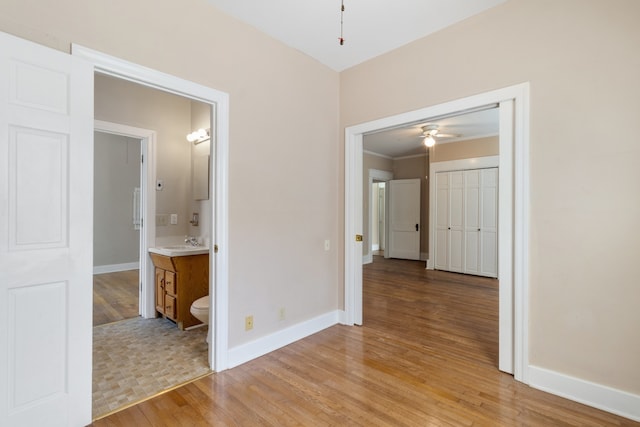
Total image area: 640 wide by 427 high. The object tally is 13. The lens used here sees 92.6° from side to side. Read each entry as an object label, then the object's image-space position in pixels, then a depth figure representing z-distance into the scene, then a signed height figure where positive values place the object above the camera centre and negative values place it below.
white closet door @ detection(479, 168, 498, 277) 5.58 -0.17
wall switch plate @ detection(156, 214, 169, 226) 3.54 -0.07
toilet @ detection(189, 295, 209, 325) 2.67 -0.86
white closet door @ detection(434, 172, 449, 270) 6.21 -0.19
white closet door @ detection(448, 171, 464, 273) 6.00 -0.14
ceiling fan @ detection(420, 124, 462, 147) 5.00 +1.41
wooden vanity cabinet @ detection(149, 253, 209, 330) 3.10 -0.74
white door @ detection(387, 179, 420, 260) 7.53 -0.11
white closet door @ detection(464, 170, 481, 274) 5.80 -0.15
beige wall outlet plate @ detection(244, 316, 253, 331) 2.47 -0.89
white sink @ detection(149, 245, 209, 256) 3.04 -0.39
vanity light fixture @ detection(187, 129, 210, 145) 3.53 +0.91
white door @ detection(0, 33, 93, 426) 1.43 -0.11
